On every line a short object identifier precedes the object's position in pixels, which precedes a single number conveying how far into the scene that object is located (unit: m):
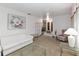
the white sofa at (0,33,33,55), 1.67
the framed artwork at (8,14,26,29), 2.29
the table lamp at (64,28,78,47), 1.29
